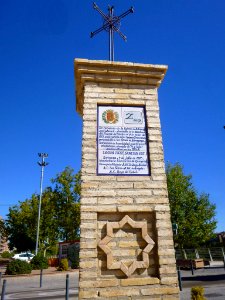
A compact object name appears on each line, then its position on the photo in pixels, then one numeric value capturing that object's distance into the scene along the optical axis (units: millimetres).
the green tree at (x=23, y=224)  38906
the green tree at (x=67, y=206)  35531
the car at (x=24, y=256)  39284
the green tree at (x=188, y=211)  32594
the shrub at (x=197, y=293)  5496
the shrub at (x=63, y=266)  22484
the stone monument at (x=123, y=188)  4188
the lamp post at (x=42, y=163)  35075
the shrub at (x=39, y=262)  23872
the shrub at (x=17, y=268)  20220
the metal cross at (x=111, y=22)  6035
